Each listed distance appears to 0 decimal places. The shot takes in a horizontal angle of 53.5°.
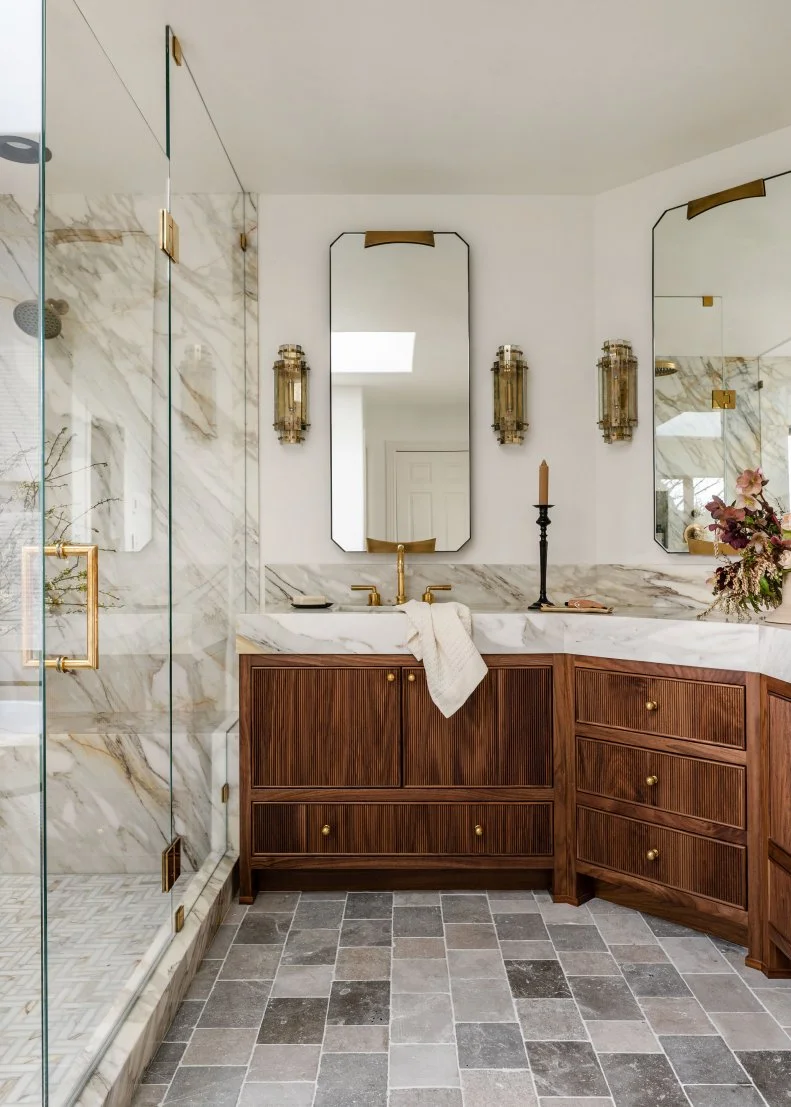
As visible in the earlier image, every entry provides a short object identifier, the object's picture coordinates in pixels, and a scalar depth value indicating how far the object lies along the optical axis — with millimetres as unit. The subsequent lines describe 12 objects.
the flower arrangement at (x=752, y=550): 2203
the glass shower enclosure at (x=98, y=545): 1251
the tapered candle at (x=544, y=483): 2764
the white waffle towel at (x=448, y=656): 2496
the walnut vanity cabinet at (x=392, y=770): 2572
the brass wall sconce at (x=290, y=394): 3018
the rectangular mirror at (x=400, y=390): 3027
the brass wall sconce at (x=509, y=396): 3029
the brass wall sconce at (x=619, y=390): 2982
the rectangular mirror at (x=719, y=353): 2658
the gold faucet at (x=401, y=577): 2902
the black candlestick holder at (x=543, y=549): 2791
